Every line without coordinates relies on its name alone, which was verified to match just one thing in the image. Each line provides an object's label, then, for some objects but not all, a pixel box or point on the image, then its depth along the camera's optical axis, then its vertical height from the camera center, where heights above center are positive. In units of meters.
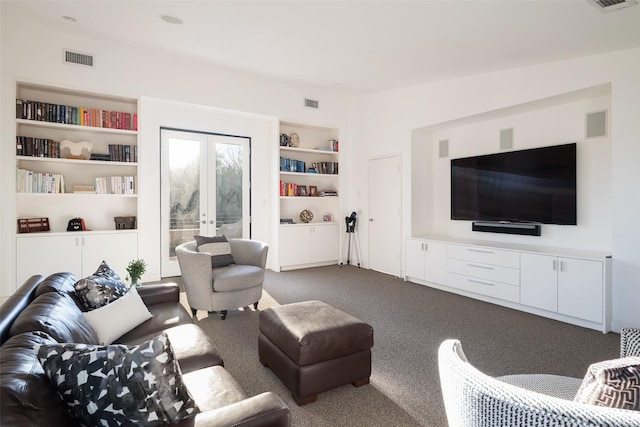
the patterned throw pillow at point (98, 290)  2.07 -0.51
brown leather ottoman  2.03 -0.88
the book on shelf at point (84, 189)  4.39 +0.30
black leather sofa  0.85 -0.52
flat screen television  3.78 +0.32
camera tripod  6.32 -0.49
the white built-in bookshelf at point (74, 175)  4.07 +0.48
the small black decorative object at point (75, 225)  4.38 -0.18
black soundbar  4.09 -0.21
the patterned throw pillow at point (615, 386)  0.78 -0.42
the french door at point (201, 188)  5.21 +0.39
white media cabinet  3.24 -0.74
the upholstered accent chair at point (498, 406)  0.71 -0.46
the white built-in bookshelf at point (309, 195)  6.00 +0.30
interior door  5.53 -0.06
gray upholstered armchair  3.38 -0.75
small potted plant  2.86 -0.51
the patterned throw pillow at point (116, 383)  0.93 -0.49
